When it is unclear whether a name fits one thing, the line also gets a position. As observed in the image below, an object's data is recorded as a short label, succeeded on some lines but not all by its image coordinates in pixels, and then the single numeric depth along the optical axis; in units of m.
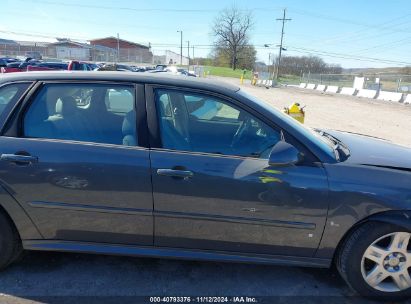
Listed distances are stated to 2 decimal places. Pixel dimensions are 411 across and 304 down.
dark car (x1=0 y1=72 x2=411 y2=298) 2.41
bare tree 90.25
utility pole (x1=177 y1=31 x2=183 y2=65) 83.71
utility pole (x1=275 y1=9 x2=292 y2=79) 57.58
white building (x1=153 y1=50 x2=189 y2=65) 86.31
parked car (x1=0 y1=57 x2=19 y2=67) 26.09
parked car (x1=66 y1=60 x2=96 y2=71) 18.07
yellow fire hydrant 6.02
